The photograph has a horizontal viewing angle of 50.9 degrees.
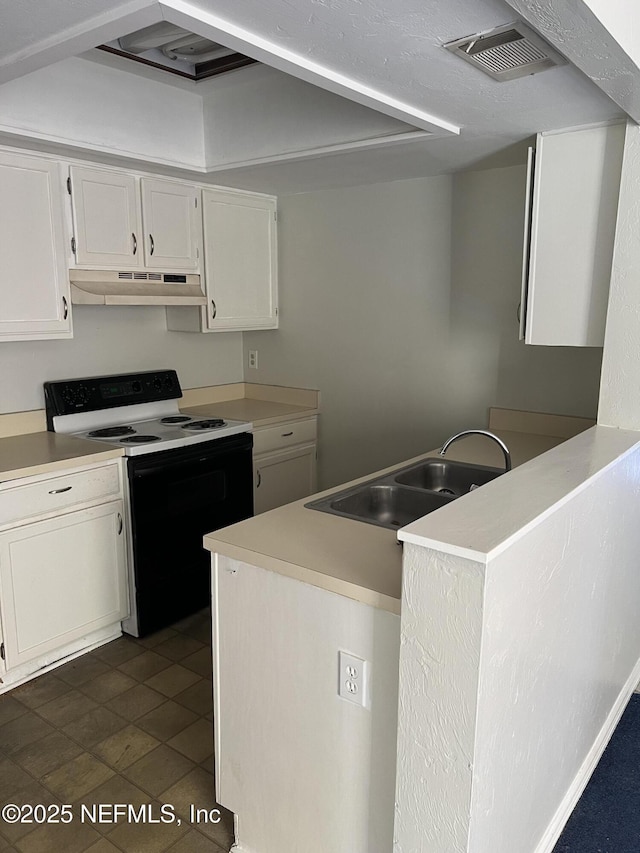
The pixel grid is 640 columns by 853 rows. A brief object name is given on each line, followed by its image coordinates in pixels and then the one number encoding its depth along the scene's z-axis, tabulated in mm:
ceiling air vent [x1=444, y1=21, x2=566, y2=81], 1565
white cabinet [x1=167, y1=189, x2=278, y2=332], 3566
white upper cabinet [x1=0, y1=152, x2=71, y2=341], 2668
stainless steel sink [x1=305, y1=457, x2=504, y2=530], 2197
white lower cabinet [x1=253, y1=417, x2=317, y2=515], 3643
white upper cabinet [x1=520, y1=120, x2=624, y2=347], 2346
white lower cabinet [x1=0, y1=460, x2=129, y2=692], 2570
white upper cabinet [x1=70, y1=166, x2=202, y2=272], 2928
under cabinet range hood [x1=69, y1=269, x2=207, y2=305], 2965
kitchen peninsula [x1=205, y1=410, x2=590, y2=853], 1519
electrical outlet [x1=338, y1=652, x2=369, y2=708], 1526
